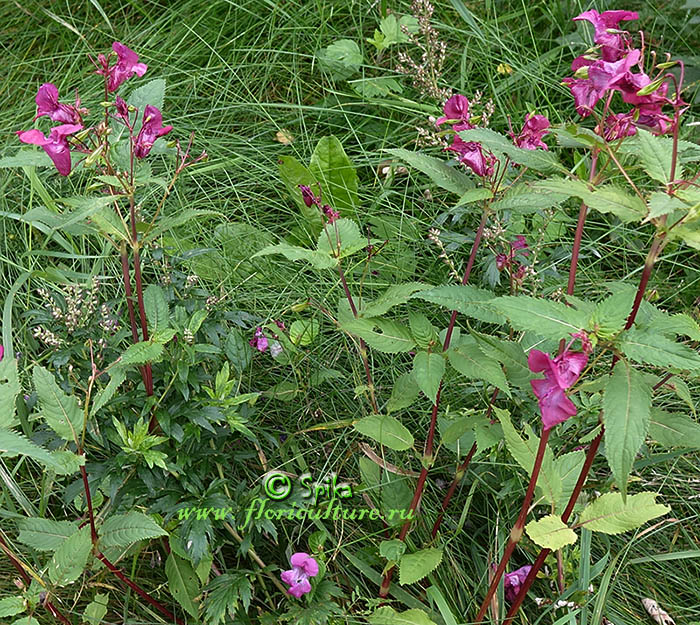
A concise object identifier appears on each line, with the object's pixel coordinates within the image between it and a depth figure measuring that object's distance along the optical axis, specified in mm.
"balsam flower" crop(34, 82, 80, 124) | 951
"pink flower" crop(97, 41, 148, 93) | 972
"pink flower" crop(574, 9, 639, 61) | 891
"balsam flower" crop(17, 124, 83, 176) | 941
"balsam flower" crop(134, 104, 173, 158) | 973
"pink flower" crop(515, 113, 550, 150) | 958
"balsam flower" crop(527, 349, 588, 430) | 864
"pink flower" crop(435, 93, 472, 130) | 958
